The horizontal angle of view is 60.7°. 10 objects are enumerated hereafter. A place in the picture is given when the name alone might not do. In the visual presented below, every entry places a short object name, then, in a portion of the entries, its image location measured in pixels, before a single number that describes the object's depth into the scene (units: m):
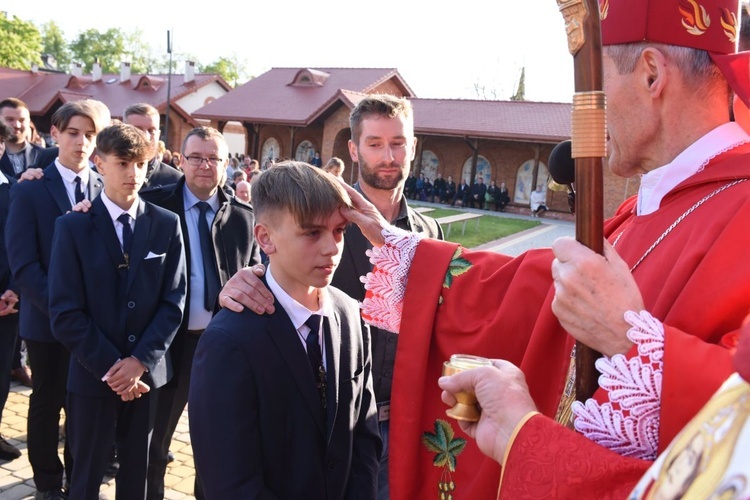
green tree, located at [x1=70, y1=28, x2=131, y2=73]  72.81
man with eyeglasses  4.02
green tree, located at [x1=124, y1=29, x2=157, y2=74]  74.81
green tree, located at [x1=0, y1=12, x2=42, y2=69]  45.97
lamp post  26.41
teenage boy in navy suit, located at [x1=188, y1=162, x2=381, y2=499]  2.00
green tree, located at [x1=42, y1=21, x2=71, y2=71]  74.56
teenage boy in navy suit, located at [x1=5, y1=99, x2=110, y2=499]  3.77
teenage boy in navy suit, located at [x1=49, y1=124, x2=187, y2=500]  3.31
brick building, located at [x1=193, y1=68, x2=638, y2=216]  26.83
